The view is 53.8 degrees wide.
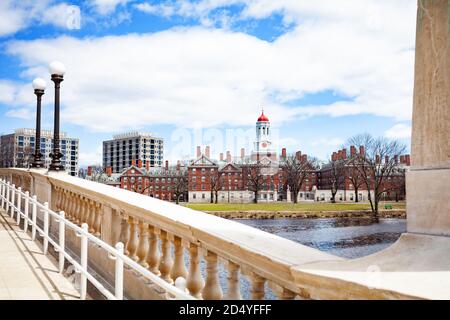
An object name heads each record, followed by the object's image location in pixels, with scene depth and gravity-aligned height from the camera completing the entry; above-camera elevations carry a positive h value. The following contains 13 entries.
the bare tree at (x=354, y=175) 89.62 +0.31
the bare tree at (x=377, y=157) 77.06 +3.49
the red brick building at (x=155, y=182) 108.25 -1.53
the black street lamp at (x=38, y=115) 13.45 +1.95
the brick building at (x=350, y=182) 85.25 -1.06
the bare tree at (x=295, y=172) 98.03 +1.03
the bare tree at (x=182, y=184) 106.75 -1.97
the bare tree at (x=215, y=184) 101.00 -1.82
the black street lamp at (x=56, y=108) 11.25 +1.75
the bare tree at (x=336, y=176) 96.44 +0.10
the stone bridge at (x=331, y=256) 2.10 -0.45
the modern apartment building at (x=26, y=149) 100.56 +8.90
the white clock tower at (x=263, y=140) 115.25 +10.35
